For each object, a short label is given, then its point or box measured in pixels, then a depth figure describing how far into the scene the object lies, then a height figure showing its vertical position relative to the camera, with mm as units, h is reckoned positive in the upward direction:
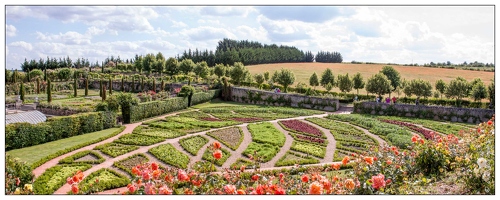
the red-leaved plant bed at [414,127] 26469 -2459
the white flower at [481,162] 8133 -1399
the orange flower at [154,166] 8992 -1639
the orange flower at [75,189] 8303 -1990
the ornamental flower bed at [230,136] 23000 -2671
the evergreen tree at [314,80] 58188 +2031
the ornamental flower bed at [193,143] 21336 -2842
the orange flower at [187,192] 8109 -2004
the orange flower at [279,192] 7715 -1903
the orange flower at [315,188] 7637 -1819
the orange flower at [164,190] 7777 -1896
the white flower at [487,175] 8242 -1681
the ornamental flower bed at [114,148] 20266 -2917
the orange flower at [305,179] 8270 -1772
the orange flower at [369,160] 9109 -1517
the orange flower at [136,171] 8797 -1717
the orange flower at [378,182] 8305 -1840
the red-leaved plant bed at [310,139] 24016 -2790
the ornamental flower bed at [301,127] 26797 -2381
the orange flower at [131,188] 8070 -1915
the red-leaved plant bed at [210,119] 32062 -2034
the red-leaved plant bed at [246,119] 31452 -2029
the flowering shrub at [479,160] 8250 -1471
